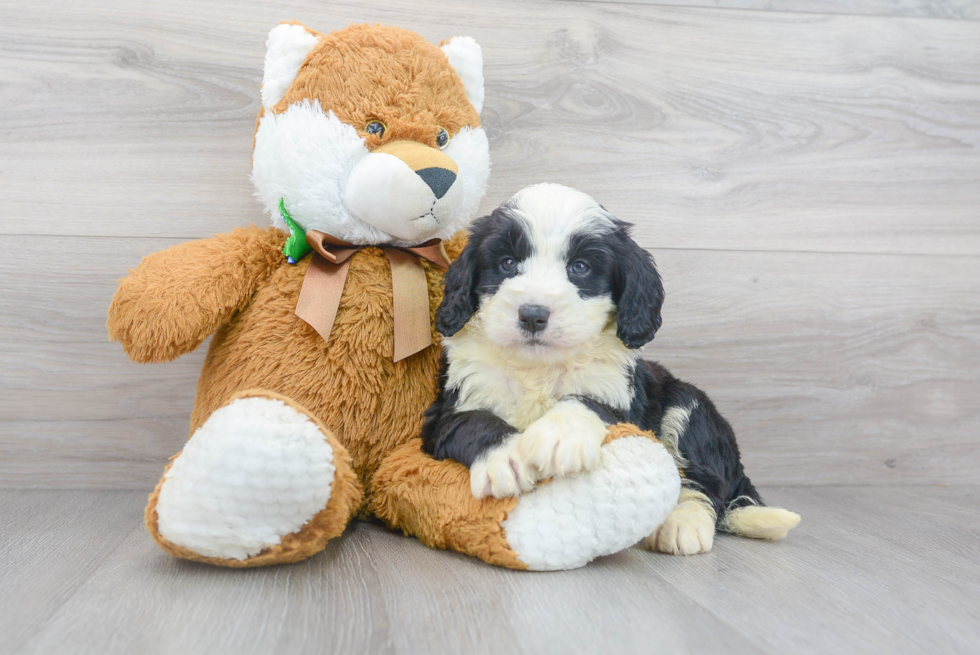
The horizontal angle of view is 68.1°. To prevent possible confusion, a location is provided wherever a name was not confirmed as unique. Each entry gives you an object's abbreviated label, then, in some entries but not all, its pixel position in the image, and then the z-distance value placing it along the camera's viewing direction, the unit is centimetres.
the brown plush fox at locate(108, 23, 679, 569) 131
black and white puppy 120
